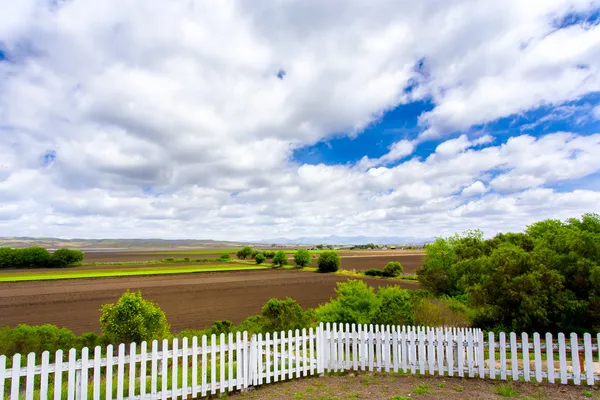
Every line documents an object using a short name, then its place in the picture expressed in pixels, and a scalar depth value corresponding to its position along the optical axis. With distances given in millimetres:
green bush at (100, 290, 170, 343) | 13227
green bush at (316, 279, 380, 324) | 13580
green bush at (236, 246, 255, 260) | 105812
